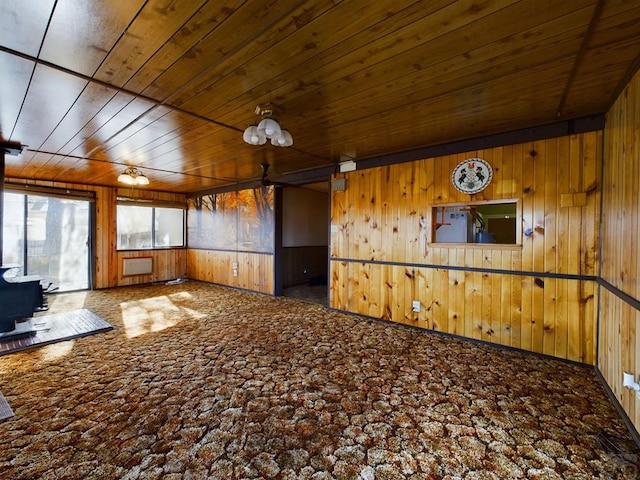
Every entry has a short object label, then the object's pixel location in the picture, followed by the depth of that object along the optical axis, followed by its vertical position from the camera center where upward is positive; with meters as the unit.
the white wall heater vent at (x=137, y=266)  6.68 -0.64
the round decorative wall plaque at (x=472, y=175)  3.27 +0.74
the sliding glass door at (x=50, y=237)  5.38 +0.03
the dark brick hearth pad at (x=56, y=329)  3.18 -1.14
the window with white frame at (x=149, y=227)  6.77 +0.28
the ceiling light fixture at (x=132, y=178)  4.37 +0.92
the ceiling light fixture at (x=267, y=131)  2.31 +0.88
